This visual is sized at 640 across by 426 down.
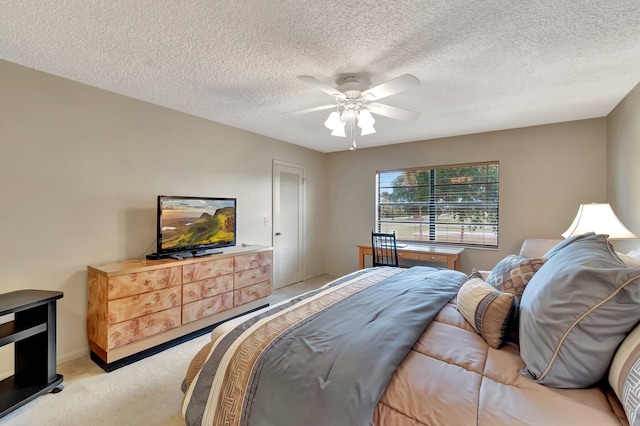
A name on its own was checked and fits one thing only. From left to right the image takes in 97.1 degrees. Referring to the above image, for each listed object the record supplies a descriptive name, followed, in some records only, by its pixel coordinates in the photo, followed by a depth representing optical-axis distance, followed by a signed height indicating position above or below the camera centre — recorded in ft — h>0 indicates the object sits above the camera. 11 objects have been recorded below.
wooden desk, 12.63 -1.89
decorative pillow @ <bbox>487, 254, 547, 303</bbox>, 5.12 -1.17
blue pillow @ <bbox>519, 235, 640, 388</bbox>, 3.20 -1.28
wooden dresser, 7.70 -2.77
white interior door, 15.07 -0.56
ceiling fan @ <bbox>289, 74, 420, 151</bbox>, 7.63 +2.97
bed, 3.16 -2.04
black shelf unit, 6.38 -3.18
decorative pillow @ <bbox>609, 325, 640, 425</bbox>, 2.68 -1.66
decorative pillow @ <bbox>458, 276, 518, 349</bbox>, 4.41 -1.61
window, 13.66 +0.49
